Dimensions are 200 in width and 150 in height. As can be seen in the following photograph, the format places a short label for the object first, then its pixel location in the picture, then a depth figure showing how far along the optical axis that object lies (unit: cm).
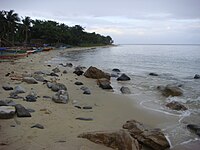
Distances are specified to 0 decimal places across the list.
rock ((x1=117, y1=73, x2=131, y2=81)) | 1850
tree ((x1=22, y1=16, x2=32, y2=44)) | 6624
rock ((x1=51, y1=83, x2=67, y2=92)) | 1179
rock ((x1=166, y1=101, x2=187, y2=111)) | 1012
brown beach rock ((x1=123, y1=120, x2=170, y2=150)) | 611
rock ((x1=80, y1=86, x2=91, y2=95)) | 1212
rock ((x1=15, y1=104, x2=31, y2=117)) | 722
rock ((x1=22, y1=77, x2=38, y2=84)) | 1323
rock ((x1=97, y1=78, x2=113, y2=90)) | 1409
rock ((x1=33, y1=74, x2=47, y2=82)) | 1443
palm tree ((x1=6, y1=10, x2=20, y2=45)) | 5106
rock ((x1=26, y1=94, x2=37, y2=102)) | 932
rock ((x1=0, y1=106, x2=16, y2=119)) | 688
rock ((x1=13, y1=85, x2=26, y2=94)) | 1054
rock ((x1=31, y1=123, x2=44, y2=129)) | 655
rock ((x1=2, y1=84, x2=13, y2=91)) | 1103
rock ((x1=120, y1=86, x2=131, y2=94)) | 1340
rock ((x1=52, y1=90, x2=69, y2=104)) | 966
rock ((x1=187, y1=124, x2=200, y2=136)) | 744
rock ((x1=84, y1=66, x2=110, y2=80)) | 1784
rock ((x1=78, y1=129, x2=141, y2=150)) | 552
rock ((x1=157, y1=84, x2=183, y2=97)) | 1343
